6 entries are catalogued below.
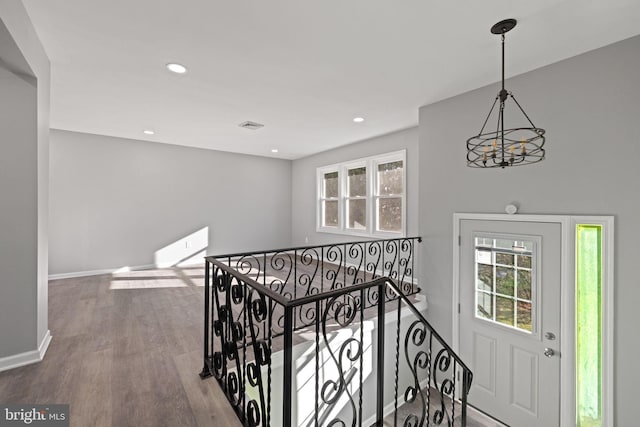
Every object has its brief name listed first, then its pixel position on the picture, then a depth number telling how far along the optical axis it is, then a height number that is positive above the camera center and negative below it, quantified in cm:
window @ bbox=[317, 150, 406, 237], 514 +35
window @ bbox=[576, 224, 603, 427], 246 -98
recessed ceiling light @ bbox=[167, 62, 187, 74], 270 +140
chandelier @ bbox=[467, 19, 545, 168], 195 +83
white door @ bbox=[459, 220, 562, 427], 274 -110
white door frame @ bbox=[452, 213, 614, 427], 236 -83
